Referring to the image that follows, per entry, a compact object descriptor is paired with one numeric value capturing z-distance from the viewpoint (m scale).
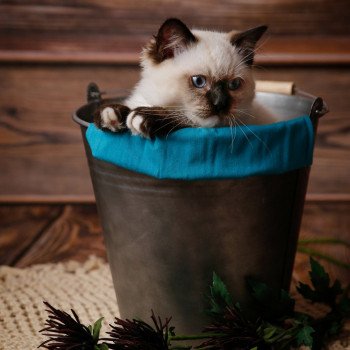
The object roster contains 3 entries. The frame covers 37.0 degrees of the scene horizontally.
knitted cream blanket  1.06
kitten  0.90
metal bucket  0.92
